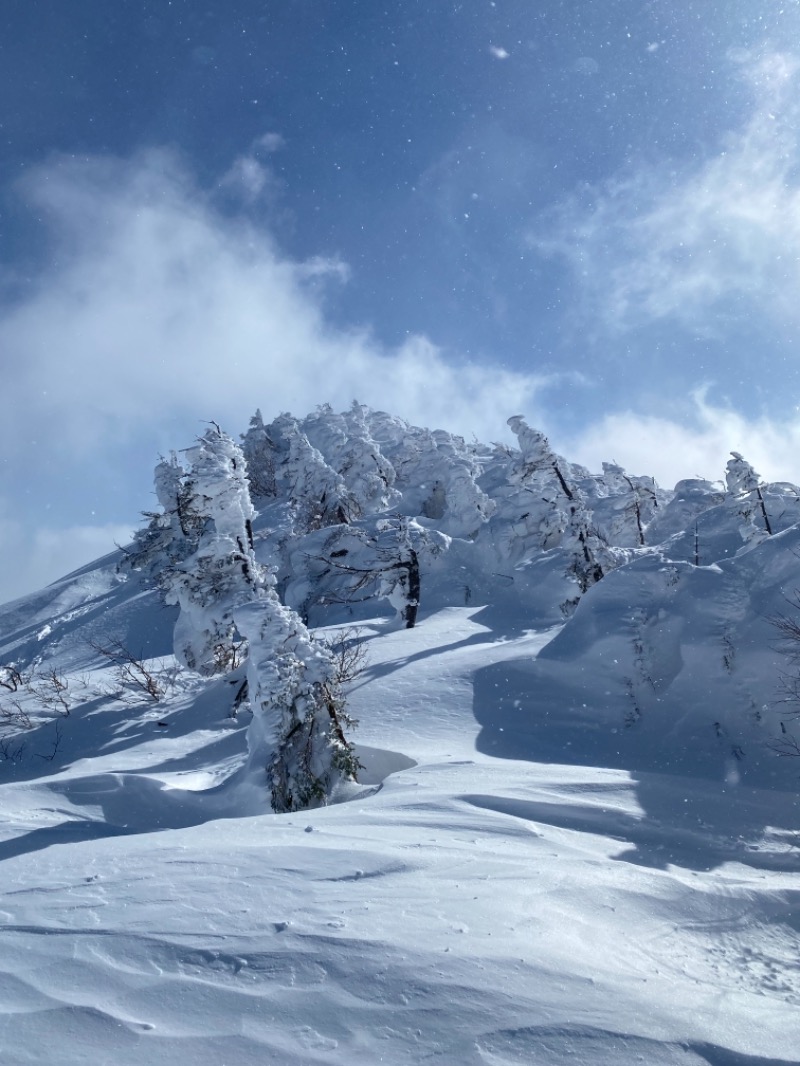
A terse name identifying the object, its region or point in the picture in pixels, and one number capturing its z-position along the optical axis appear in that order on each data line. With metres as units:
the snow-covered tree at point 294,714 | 10.96
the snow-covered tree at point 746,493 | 29.12
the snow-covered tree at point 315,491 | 38.00
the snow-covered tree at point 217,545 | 16.28
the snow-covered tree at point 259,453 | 60.25
